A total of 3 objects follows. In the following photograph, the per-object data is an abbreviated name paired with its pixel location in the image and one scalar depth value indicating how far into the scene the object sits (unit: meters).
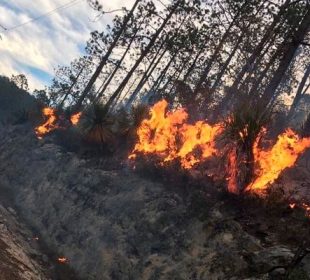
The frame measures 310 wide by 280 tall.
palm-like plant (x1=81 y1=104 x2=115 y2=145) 20.34
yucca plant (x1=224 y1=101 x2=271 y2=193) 12.88
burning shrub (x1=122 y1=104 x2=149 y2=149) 19.58
